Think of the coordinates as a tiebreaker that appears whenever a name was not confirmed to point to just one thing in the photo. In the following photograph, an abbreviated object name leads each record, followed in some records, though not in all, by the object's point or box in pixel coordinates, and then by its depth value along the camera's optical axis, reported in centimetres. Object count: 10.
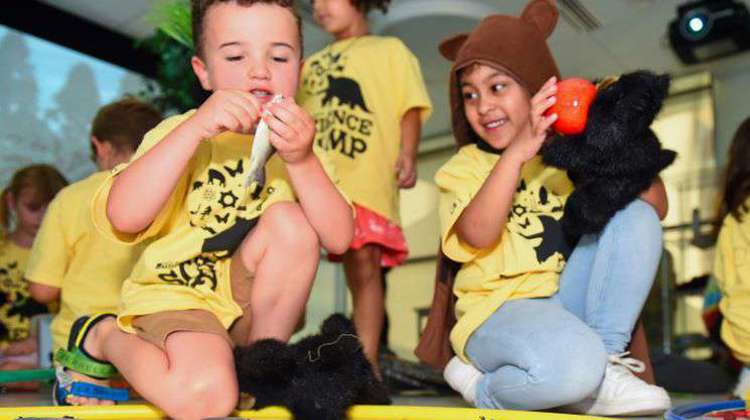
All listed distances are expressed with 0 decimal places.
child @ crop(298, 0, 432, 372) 196
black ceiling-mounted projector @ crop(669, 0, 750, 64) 392
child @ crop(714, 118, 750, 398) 186
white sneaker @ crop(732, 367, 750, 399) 176
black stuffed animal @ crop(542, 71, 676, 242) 127
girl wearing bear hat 130
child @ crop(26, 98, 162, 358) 187
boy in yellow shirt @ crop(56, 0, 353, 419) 120
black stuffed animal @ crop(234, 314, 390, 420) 105
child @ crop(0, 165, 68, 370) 246
